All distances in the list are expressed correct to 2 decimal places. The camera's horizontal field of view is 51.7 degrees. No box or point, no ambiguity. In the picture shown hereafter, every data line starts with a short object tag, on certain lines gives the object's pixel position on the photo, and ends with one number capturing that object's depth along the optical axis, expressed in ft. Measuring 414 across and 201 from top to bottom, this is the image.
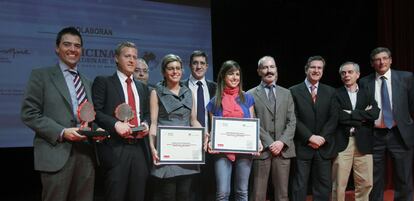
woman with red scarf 11.59
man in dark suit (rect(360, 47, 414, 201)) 14.37
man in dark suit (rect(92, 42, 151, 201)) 10.06
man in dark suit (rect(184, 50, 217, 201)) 12.32
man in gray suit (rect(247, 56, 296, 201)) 12.35
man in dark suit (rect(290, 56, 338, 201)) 13.04
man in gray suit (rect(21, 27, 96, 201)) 9.29
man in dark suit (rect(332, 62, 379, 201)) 13.61
